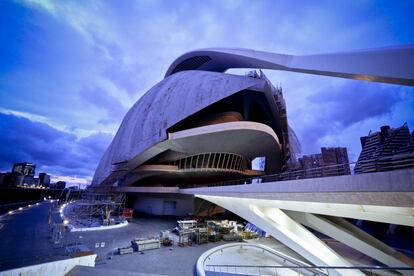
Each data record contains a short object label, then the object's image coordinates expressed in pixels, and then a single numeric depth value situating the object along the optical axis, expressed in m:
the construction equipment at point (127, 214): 23.06
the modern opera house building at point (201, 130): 21.38
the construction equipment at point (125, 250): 11.46
